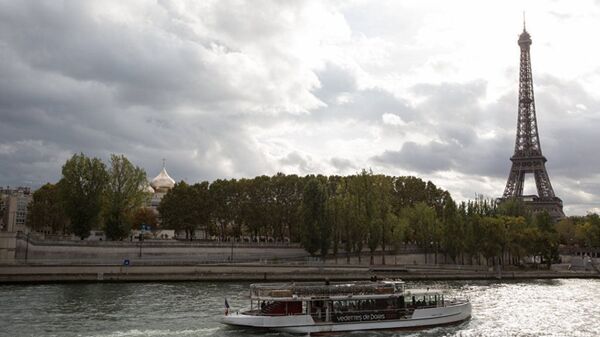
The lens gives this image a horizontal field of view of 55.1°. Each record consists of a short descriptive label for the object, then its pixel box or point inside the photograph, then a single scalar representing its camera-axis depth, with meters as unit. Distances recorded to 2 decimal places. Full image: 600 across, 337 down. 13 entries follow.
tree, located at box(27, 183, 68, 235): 102.25
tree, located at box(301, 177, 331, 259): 77.12
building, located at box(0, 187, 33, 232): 74.94
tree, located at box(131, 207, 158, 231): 121.25
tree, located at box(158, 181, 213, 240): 96.12
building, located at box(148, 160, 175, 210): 154.25
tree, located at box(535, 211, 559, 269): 90.06
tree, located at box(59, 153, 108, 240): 77.88
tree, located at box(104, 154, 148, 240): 80.25
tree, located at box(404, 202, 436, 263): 89.69
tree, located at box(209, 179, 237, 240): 96.69
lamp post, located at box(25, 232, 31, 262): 67.62
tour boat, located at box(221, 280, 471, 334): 36.44
